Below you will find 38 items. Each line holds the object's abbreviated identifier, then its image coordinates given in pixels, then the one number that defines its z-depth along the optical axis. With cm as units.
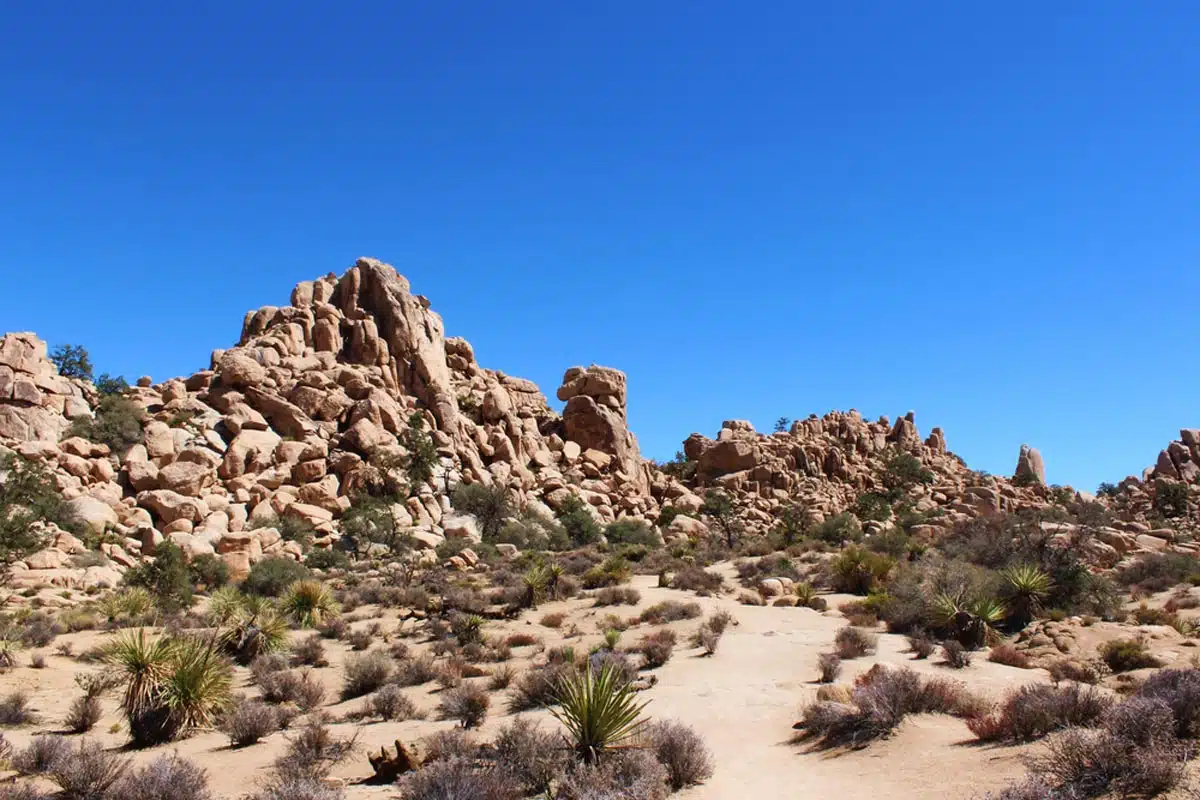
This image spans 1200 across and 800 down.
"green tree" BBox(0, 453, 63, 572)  2383
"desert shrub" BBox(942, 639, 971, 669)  1415
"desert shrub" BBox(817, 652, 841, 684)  1366
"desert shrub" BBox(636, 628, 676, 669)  1543
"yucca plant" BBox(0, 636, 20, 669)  1529
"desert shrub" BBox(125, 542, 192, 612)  2352
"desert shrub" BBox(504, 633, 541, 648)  1764
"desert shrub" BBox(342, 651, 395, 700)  1398
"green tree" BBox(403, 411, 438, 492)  4378
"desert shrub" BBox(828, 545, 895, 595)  2445
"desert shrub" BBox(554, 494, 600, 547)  4416
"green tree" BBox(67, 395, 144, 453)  3734
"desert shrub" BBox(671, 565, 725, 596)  2454
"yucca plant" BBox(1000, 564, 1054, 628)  1786
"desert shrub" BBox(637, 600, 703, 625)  1972
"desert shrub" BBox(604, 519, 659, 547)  4103
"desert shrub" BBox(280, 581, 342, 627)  2038
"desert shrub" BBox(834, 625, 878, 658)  1549
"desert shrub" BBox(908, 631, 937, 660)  1527
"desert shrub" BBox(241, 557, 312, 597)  2616
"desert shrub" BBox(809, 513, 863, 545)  3691
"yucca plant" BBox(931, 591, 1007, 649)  1614
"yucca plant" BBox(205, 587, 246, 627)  1837
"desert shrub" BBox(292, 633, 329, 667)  1627
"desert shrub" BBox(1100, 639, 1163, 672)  1335
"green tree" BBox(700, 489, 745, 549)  4600
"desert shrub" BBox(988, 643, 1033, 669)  1424
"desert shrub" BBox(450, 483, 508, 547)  4184
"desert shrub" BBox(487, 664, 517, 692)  1375
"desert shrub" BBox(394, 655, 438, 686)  1438
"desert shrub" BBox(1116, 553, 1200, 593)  2276
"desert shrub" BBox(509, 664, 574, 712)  1223
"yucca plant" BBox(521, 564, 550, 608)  2227
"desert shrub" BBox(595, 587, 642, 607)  2202
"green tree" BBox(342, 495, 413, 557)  3491
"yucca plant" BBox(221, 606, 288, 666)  1597
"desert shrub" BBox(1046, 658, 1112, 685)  1268
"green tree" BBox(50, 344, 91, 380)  4706
